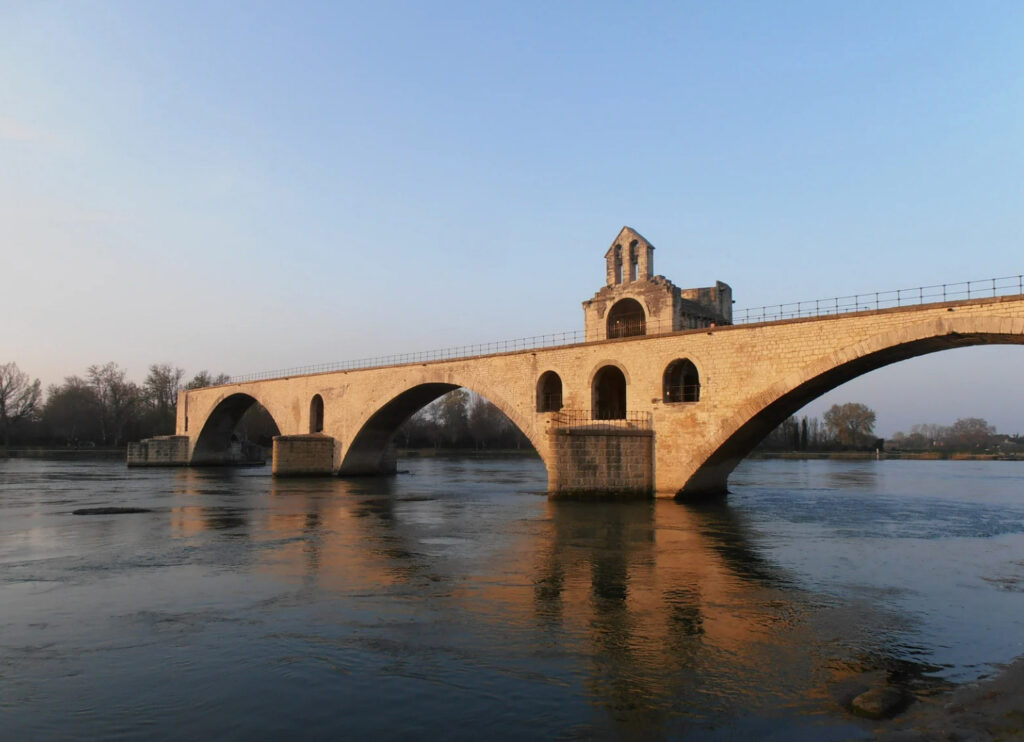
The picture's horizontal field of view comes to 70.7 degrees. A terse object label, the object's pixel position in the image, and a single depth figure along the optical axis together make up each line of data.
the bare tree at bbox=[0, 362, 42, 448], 78.88
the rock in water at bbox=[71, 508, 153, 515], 23.19
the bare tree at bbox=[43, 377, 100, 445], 83.25
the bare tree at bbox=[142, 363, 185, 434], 90.00
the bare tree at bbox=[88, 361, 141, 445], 84.62
